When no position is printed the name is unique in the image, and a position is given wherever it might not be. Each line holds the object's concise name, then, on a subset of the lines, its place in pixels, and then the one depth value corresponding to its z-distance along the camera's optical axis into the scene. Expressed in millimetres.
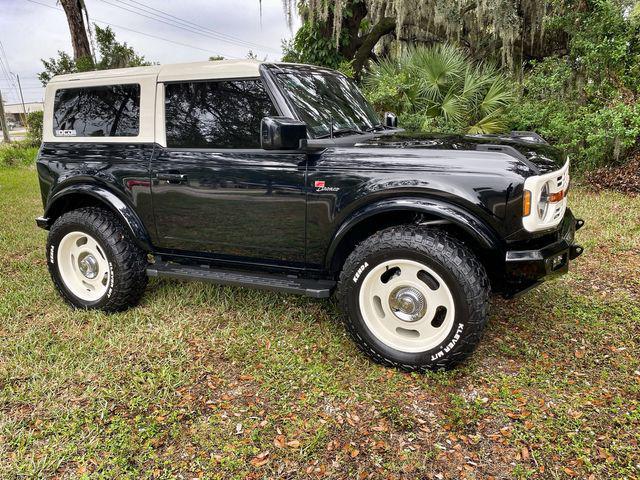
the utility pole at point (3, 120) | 23434
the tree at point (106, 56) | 19562
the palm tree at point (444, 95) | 8156
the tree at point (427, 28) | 9305
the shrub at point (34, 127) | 16656
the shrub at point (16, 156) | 13781
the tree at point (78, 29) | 11141
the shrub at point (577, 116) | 6801
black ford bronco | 2650
